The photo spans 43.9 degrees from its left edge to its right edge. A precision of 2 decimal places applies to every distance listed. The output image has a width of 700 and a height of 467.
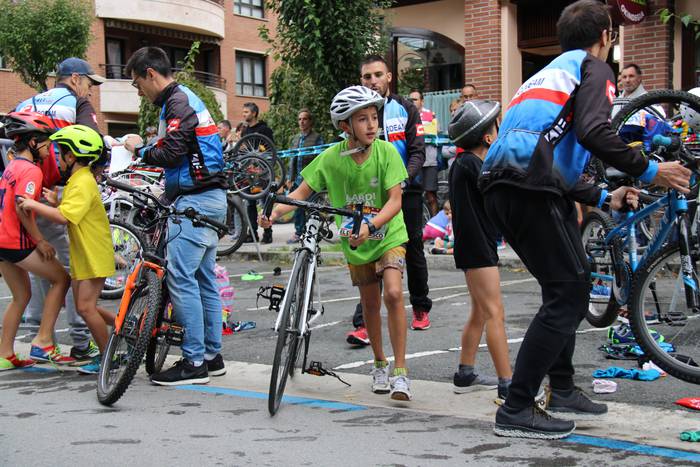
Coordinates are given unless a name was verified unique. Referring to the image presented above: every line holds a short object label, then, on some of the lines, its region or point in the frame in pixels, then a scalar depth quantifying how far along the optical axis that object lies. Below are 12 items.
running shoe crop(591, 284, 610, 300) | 6.68
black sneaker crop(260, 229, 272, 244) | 14.00
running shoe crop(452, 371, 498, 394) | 5.24
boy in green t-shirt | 5.24
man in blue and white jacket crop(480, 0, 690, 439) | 4.09
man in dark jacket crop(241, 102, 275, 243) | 13.88
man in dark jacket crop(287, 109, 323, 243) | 13.62
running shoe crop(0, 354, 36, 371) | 6.26
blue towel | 5.37
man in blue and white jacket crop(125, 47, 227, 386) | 5.64
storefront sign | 11.81
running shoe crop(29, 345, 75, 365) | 6.31
